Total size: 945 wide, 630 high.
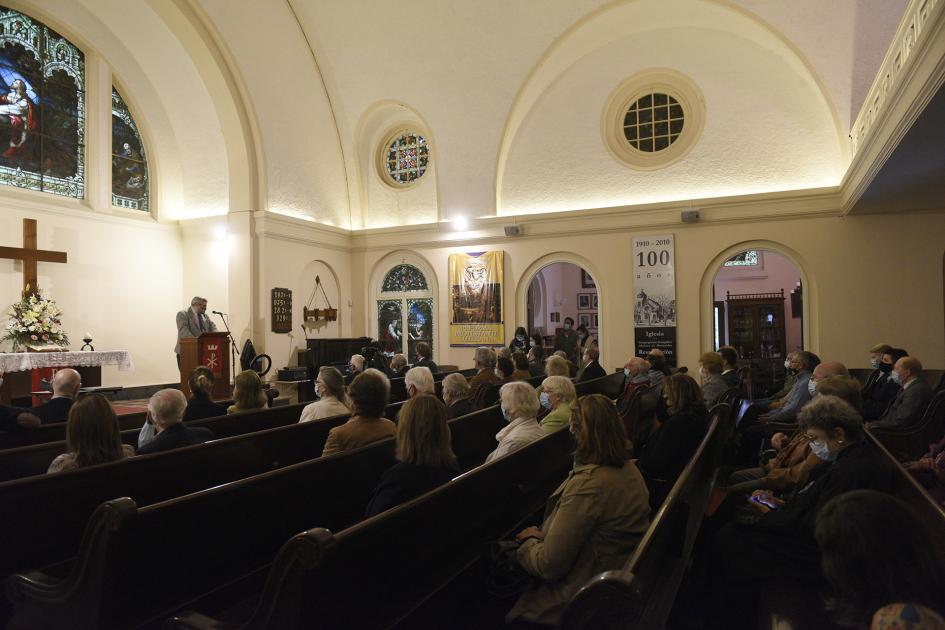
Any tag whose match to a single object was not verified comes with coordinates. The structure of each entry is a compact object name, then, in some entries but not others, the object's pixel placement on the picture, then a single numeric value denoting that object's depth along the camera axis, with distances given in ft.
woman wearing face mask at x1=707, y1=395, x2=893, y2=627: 9.21
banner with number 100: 40.11
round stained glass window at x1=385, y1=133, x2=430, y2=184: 47.88
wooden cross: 34.78
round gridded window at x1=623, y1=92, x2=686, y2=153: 40.83
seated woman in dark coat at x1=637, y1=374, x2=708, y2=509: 13.35
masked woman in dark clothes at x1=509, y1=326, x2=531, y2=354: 39.71
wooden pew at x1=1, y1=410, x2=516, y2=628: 7.17
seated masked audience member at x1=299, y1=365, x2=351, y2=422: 16.91
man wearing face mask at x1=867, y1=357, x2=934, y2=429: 18.52
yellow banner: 44.91
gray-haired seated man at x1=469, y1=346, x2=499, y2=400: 22.57
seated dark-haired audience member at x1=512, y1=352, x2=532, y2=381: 26.23
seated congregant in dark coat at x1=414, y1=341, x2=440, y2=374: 28.76
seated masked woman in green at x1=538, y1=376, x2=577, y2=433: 14.99
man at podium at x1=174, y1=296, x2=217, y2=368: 35.14
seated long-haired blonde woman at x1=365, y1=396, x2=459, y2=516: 9.20
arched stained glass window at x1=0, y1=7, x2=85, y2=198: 36.06
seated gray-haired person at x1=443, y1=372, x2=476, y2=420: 17.71
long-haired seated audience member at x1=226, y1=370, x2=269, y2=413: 18.10
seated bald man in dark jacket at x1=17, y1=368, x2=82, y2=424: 16.19
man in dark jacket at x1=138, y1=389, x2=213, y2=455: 12.51
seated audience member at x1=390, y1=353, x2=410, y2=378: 30.12
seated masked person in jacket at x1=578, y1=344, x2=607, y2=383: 27.71
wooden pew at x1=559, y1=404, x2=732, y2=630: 5.39
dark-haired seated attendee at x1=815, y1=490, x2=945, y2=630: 4.56
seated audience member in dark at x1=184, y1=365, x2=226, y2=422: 17.47
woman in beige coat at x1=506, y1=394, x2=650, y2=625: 7.76
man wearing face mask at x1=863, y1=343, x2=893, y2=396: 23.82
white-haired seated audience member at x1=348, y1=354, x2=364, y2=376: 26.35
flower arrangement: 32.71
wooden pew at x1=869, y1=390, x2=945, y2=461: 18.12
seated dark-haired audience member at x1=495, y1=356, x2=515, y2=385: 23.30
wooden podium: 33.96
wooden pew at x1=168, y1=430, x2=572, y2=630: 6.01
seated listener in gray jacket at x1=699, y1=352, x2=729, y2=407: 20.29
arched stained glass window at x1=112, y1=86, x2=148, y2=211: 41.81
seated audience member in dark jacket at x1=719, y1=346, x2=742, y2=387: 22.77
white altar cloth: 29.99
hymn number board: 41.96
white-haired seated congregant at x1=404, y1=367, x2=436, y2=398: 17.71
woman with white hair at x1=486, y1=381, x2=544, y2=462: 13.04
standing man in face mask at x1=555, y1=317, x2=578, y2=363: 43.29
